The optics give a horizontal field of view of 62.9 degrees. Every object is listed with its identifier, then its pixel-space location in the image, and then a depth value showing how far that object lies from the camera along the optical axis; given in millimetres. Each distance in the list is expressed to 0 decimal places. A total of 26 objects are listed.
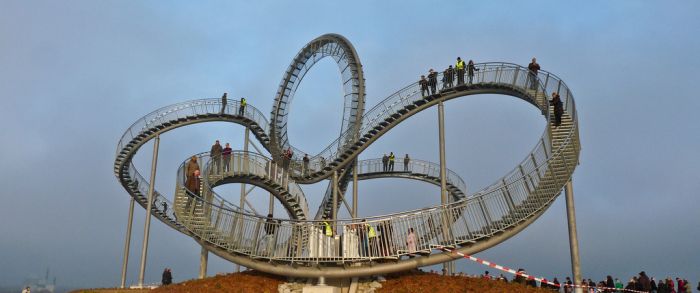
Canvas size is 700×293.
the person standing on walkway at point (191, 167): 22284
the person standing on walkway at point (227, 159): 24984
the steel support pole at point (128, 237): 30750
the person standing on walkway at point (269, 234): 19266
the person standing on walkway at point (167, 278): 24497
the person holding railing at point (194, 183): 21906
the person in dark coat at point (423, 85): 24031
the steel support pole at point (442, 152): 21078
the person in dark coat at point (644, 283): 19062
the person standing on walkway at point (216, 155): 24531
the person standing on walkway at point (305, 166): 29094
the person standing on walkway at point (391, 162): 33500
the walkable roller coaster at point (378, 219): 17875
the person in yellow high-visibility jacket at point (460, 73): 23266
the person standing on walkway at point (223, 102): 30234
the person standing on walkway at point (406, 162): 33281
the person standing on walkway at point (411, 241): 18000
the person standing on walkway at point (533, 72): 21302
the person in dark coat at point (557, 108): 19578
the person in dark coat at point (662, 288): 19203
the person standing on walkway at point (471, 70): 23047
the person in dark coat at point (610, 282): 20131
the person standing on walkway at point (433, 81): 23734
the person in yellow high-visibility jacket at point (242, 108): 30859
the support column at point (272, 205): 29259
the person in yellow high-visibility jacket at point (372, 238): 18289
